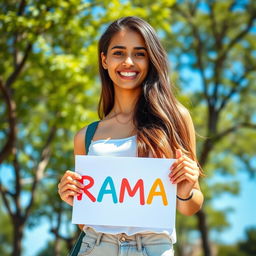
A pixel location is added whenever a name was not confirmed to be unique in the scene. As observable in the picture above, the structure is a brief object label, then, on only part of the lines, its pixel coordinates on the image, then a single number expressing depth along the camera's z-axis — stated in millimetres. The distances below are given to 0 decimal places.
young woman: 2406
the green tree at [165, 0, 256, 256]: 14938
